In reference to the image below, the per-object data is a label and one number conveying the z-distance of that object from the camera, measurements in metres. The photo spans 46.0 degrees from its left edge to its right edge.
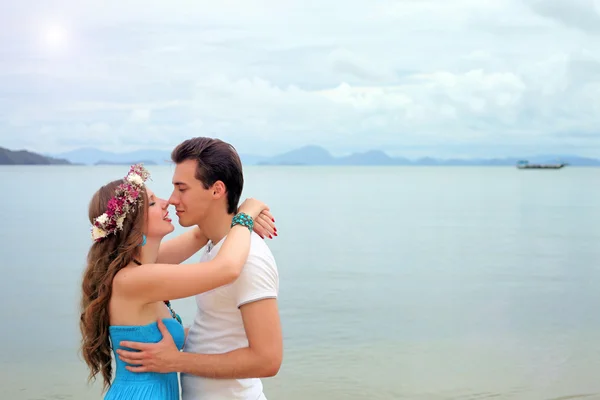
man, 2.95
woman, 2.96
